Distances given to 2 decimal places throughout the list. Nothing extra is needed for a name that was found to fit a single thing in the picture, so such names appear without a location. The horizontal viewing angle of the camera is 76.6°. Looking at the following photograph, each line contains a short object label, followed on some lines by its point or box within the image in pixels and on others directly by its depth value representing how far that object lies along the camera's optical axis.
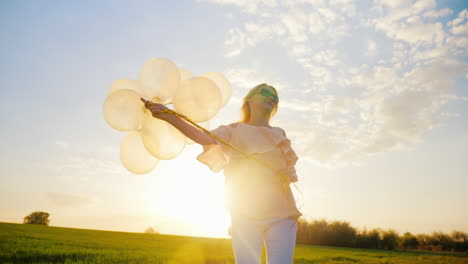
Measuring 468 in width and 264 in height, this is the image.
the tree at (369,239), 35.84
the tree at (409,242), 34.88
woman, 2.35
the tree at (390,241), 35.56
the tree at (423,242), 33.97
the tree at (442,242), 33.28
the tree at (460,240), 32.84
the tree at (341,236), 37.00
